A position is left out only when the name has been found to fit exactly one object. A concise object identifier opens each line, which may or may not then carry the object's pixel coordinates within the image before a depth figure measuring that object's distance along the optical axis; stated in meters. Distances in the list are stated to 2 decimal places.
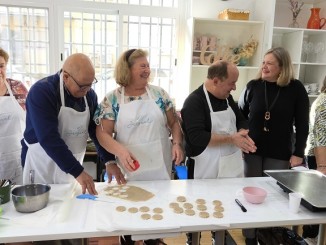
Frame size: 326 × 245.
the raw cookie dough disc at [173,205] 1.30
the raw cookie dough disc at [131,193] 1.38
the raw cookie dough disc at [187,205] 1.30
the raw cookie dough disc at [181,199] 1.37
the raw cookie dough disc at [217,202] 1.34
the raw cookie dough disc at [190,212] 1.24
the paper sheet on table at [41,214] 1.14
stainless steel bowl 1.20
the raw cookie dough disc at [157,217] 1.20
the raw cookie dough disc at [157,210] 1.25
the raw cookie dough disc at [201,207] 1.28
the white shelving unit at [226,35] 3.10
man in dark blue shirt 1.35
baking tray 1.29
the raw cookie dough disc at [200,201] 1.35
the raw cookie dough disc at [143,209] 1.26
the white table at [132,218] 1.10
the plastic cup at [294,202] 1.29
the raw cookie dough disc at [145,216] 1.20
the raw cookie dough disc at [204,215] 1.22
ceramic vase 3.13
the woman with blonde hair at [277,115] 1.95
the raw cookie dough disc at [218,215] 1.23
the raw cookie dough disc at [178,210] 1.25
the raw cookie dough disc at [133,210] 1.25
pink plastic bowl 1.35
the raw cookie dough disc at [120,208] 1.25
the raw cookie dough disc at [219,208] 1.28
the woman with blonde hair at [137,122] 1.59
